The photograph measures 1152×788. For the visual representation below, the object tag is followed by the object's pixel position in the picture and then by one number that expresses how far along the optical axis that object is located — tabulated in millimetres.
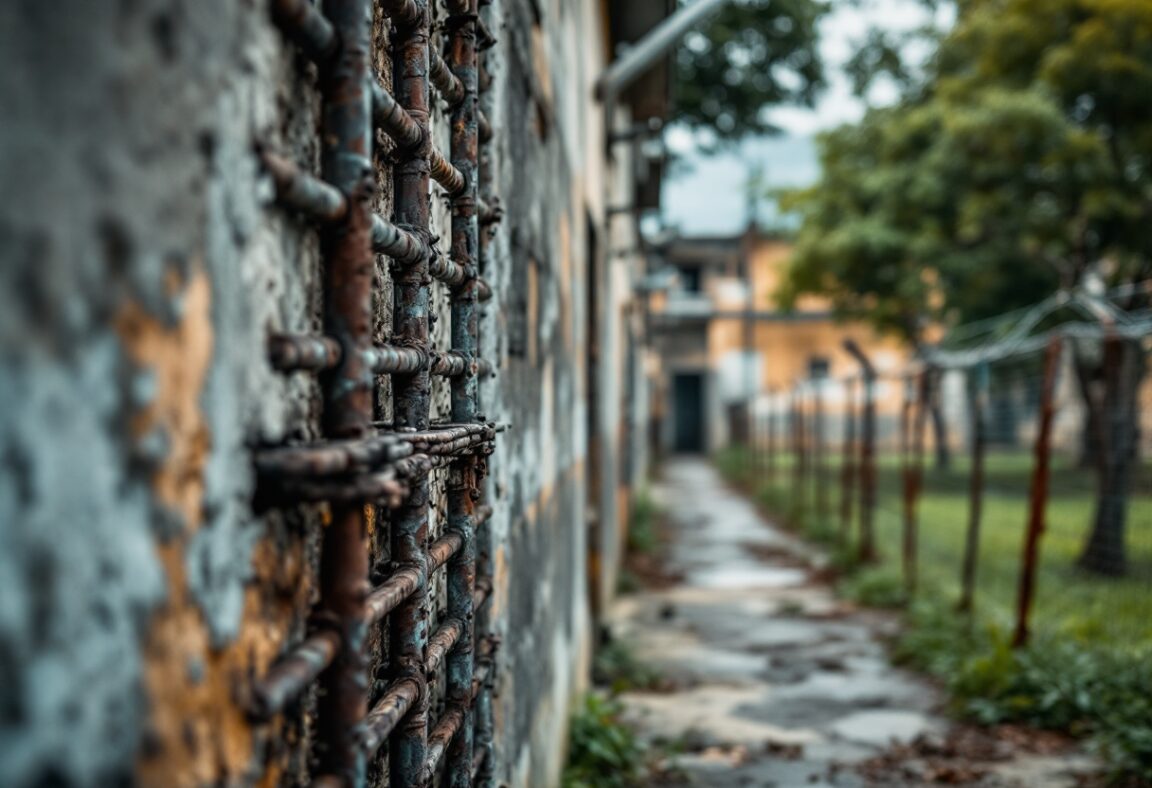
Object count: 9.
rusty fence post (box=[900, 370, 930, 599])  7496
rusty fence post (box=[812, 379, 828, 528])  11391
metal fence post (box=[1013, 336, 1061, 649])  5180
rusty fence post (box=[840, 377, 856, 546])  9766
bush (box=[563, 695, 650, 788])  3826
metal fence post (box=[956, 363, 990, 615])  6168
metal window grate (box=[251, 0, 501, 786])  1008
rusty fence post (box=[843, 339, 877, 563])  8711
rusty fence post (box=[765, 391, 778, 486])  16078
